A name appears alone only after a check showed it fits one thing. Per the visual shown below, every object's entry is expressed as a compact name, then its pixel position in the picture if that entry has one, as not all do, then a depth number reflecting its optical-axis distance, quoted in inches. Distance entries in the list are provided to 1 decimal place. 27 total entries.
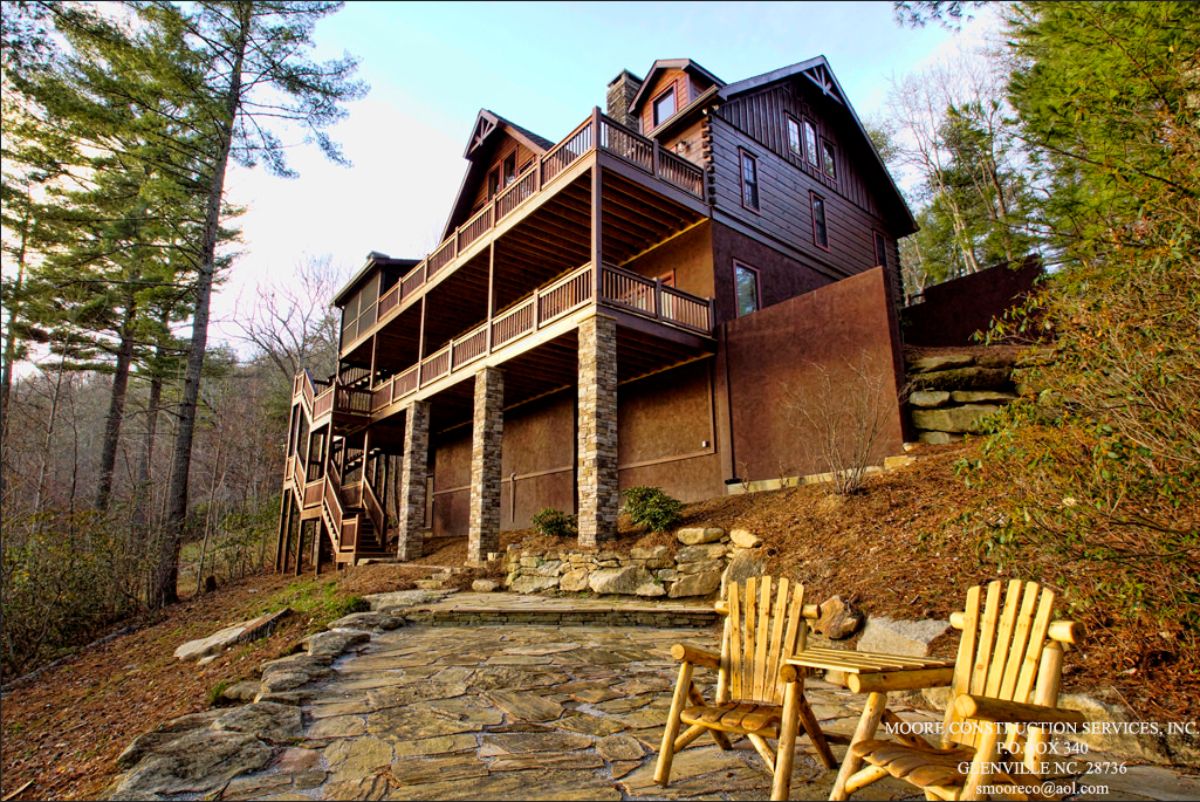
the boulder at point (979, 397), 372.2
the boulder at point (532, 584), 378.3
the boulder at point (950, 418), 365.7
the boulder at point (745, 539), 320.8
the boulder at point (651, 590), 335.9
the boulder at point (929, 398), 374.6
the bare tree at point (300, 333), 1024.9
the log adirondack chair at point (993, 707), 83.4
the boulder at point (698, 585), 328.2
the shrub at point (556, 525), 431.5
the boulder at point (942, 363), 386.9
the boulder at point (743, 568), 301.7
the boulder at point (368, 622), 275.9
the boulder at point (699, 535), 345.1
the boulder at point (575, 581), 366.0
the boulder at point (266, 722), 141.6
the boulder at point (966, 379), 377.7
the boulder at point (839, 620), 219.1
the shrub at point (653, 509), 381.1
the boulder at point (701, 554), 337.4
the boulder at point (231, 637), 310.3
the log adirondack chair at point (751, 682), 111.2
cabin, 435.2
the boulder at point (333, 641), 225.8
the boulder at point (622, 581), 345.7
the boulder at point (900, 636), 190.9
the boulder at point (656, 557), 350.0
